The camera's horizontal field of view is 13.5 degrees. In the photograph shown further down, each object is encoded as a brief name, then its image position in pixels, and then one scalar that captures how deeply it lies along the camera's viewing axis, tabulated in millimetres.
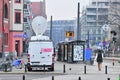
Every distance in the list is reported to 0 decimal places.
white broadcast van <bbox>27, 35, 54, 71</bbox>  39594
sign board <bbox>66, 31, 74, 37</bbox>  63000
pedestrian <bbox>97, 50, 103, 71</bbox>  42844
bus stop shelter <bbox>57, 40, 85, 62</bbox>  57688
